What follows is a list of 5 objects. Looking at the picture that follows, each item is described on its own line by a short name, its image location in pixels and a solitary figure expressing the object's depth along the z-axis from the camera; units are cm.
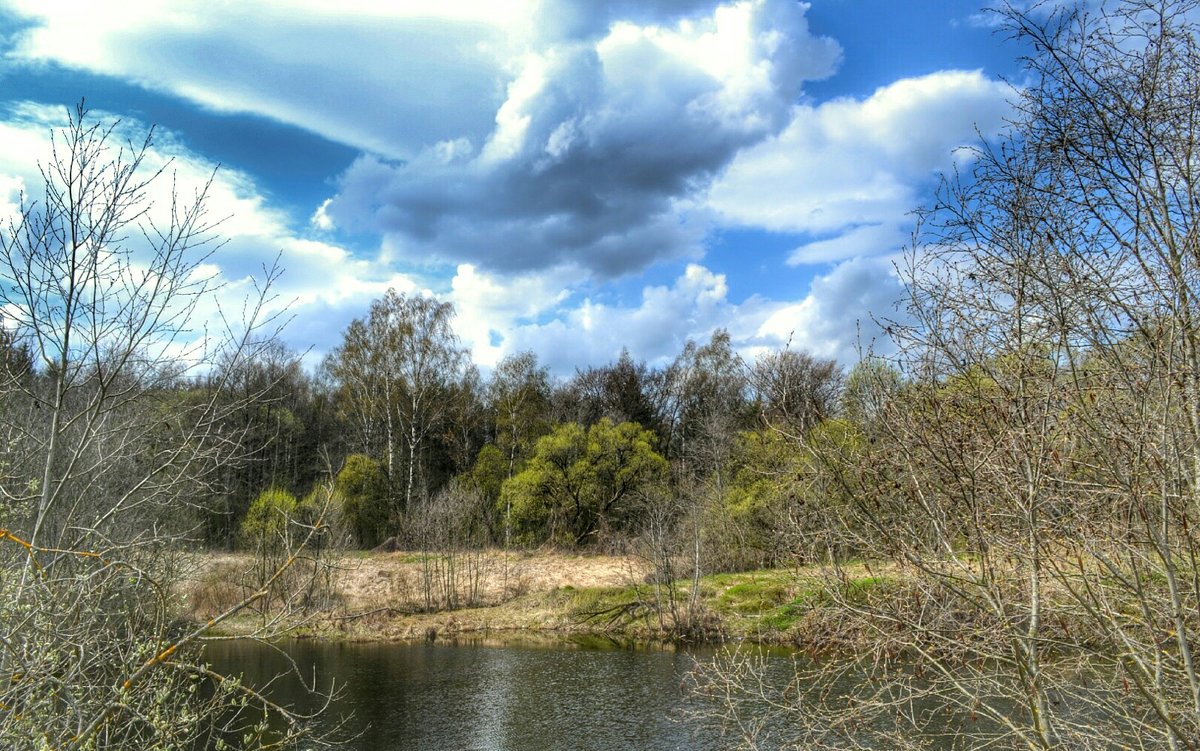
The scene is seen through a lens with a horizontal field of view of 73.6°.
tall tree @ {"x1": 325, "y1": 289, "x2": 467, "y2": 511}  3991
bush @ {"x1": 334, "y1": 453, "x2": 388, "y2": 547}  3638
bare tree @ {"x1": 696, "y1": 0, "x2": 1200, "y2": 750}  460
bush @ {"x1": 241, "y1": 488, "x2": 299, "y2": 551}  2739
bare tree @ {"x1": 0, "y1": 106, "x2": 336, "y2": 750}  410
